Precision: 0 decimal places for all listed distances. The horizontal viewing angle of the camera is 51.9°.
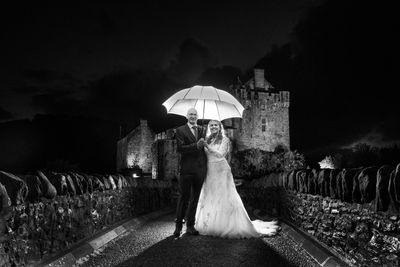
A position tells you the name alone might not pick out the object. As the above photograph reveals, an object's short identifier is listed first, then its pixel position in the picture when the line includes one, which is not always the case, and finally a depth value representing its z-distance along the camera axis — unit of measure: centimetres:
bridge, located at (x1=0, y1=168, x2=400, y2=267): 371
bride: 676
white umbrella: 817
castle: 5647
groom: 663
